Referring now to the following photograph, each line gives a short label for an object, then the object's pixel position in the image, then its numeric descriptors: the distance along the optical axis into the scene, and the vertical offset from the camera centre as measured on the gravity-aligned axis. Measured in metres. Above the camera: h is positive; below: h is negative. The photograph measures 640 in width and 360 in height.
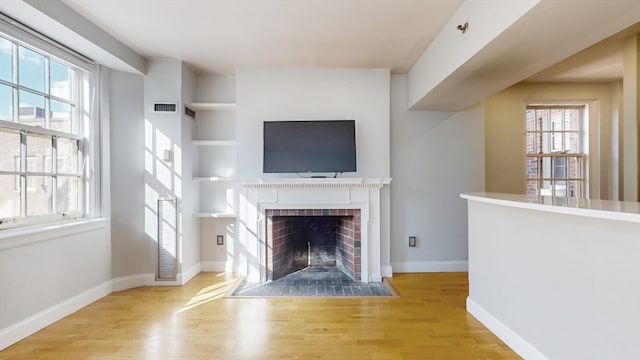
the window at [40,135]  2.30 +0.41
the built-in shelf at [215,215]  3.60 -0.40
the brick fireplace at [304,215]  3.47 -0.39
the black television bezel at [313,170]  3.45 +0.14
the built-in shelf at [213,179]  3.55 +0.03
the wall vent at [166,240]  3.36 -0.64
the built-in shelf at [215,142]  3.61 +0.46
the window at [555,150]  4.29 +0.41
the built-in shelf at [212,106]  3.60 +0.90
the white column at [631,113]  2.80 +0.61
